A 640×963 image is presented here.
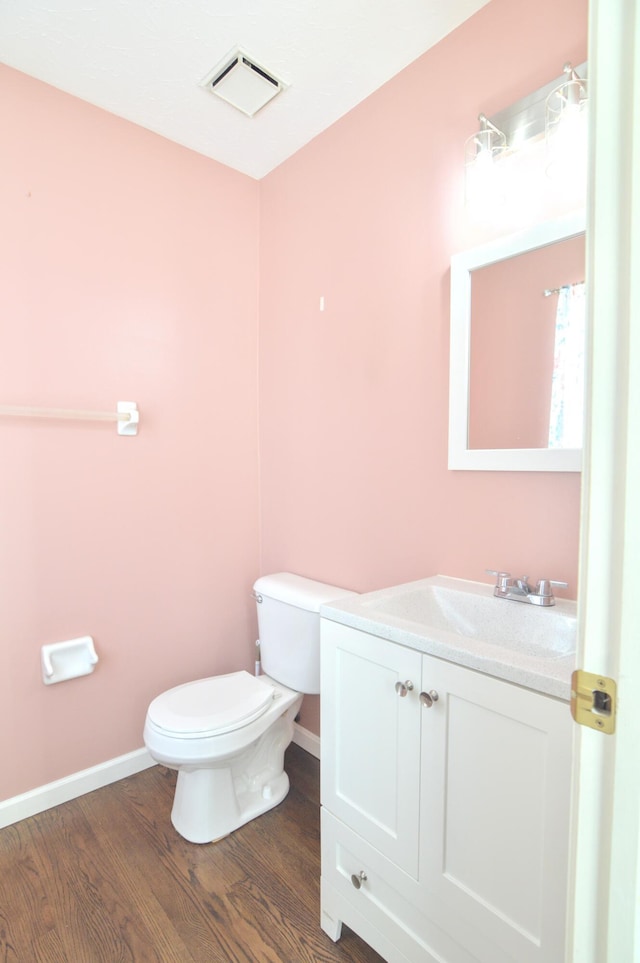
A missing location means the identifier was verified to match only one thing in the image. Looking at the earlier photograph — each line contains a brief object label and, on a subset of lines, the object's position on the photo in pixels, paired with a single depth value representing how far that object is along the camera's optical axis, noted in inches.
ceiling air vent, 61.9
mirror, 47.8
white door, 17.9
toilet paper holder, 66.5
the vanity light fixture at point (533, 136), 46.0
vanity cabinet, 32.4
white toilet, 58.7
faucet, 47.2
